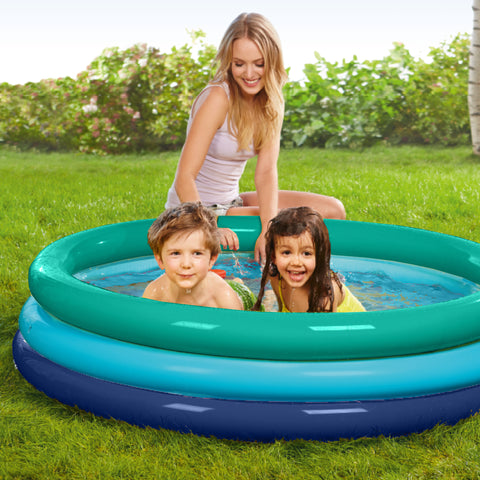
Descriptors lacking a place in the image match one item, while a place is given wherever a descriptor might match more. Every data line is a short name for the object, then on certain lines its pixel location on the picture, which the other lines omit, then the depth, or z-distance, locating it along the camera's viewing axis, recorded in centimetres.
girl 320
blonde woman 379
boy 309
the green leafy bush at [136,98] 1174
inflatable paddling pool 249
